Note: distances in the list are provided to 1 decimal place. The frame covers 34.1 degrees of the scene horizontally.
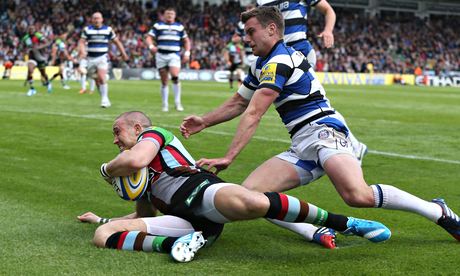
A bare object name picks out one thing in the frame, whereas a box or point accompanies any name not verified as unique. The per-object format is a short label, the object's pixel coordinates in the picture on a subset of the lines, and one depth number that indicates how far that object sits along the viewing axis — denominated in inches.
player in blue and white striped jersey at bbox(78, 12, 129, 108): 774.5
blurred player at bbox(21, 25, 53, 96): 1001.8
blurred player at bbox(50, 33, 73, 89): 1169.6
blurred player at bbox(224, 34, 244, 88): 1307.8
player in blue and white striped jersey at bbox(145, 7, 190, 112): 700.0
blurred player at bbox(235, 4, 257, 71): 847.9
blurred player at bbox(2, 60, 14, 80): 1455.3
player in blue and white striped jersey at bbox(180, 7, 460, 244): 199.3
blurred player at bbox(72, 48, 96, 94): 984.1
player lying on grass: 181.0
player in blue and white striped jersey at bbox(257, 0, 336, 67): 347.3
